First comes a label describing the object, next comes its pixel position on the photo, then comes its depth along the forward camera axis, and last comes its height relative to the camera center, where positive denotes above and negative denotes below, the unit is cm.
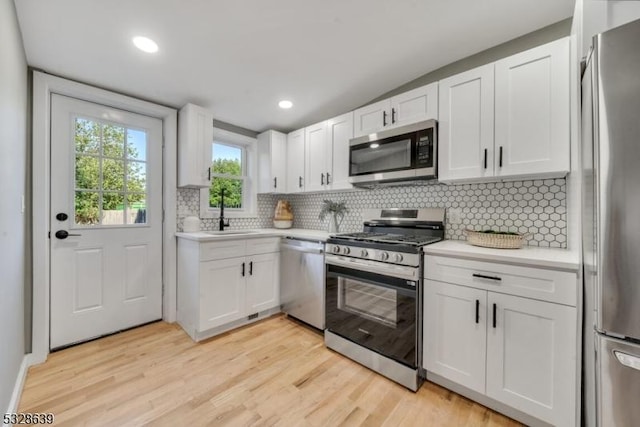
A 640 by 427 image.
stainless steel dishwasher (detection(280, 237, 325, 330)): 248 -67
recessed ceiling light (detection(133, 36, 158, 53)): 173 +115
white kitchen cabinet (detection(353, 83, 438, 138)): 205 +89
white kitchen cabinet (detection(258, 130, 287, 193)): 326 +65
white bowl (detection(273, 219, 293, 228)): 346 -13
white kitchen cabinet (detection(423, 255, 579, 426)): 130 -67
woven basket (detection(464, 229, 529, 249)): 166 -17
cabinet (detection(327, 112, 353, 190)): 262 +66
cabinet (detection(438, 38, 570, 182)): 154 +64
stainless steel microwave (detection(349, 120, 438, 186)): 201 +50
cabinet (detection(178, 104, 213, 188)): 258 +68
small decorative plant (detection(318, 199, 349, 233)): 295 +2
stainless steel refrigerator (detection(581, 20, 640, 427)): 90 -2
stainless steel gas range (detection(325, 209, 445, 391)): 174 -61
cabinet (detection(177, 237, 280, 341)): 234 -69
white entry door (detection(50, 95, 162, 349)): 218 -8
